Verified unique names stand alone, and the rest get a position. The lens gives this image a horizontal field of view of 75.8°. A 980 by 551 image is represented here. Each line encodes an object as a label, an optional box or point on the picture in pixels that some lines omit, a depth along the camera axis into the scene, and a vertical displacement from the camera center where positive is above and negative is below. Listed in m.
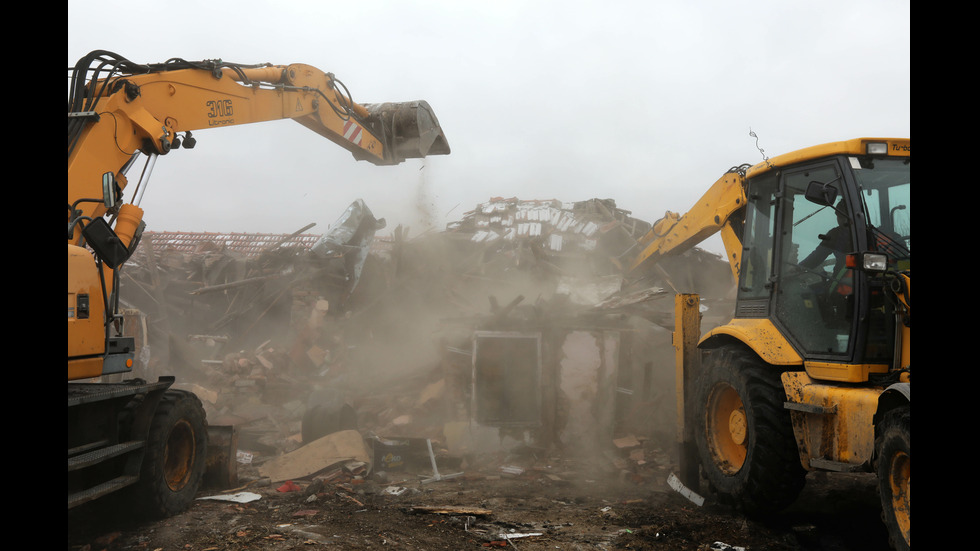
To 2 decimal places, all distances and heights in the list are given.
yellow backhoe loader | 4.23 -0.50
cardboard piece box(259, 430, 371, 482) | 7.70 -2.26
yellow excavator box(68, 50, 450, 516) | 4.80 +0.24
